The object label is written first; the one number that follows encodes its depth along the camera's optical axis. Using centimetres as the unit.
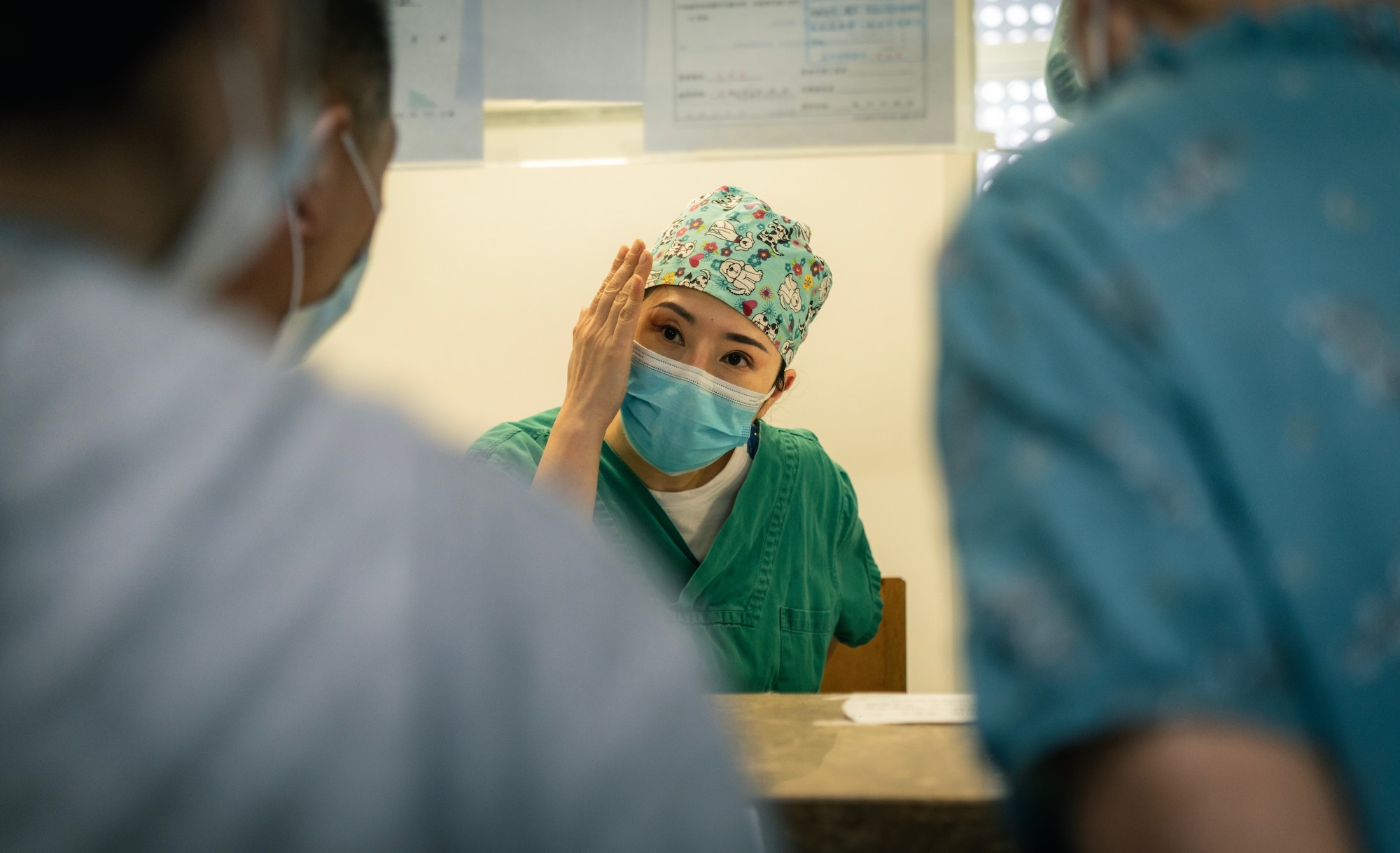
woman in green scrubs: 150
